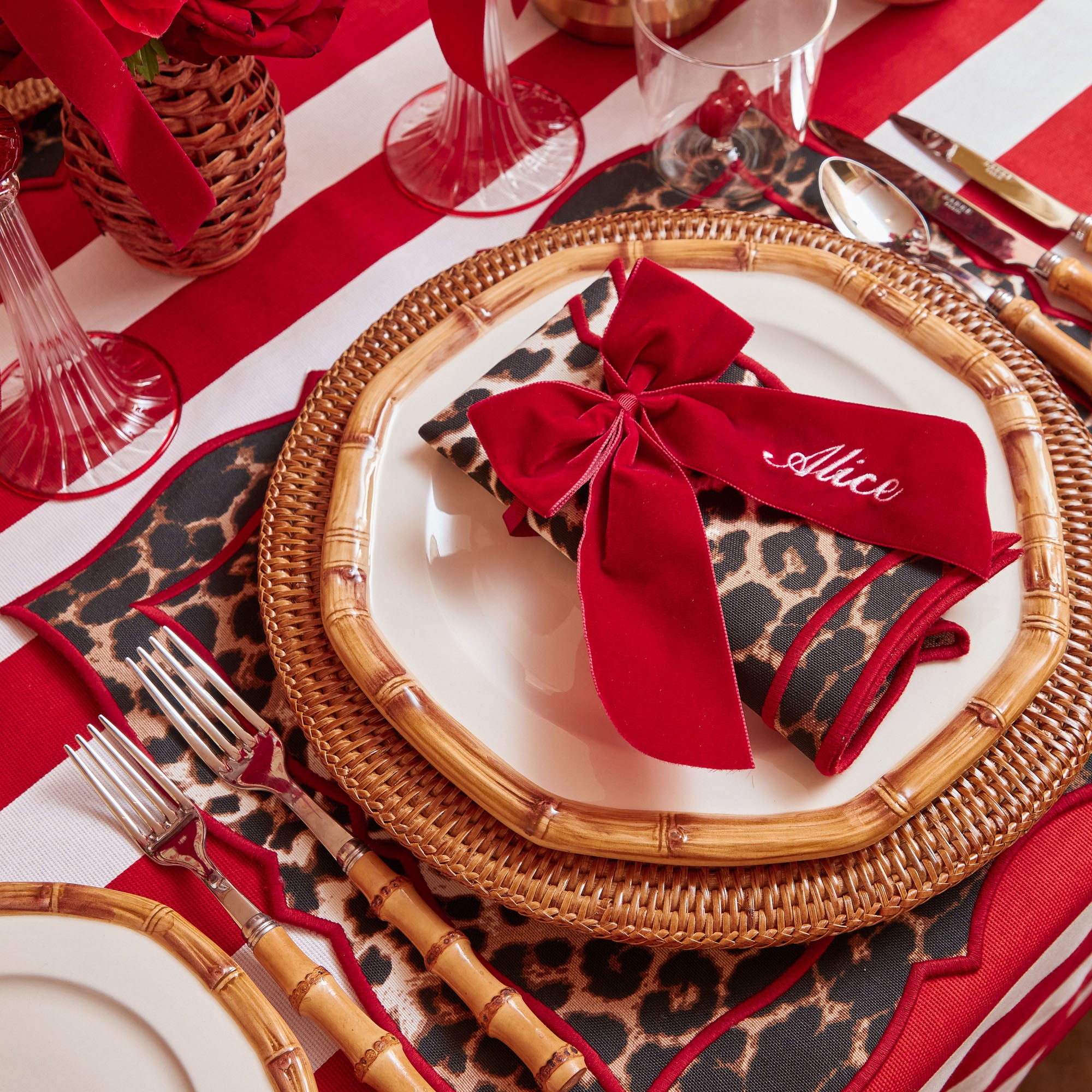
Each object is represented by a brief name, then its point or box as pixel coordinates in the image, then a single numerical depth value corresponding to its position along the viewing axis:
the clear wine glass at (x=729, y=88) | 0.64
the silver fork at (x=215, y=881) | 0.47
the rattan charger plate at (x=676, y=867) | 0.46
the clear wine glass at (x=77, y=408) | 0.63
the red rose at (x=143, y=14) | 0.44
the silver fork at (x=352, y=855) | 0.47
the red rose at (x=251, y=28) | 0.47
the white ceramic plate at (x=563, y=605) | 0.49
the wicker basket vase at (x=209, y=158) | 0.57
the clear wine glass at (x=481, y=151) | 0.76
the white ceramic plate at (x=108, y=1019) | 0.44
